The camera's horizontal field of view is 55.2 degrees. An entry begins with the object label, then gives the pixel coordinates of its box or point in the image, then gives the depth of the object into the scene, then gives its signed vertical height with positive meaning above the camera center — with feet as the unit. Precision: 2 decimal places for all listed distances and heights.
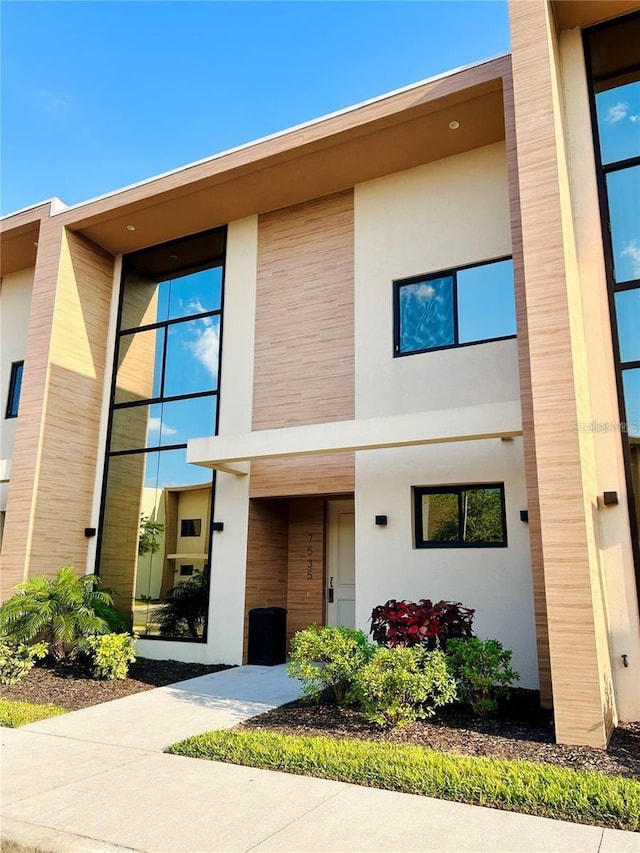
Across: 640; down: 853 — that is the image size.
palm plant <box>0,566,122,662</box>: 28.19 -2.43
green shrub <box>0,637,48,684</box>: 26.91 -4.24
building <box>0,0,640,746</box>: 20.88 +9.30
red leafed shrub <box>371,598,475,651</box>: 20.92 -1.93
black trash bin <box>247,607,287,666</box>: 30.86 -3.54
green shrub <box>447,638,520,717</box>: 19.74 -3.24
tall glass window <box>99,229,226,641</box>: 34.09 +7.61
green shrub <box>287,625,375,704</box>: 20.08 -2.96
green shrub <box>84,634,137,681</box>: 26.50 -3.92
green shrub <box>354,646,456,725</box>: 18.21 -3.44
